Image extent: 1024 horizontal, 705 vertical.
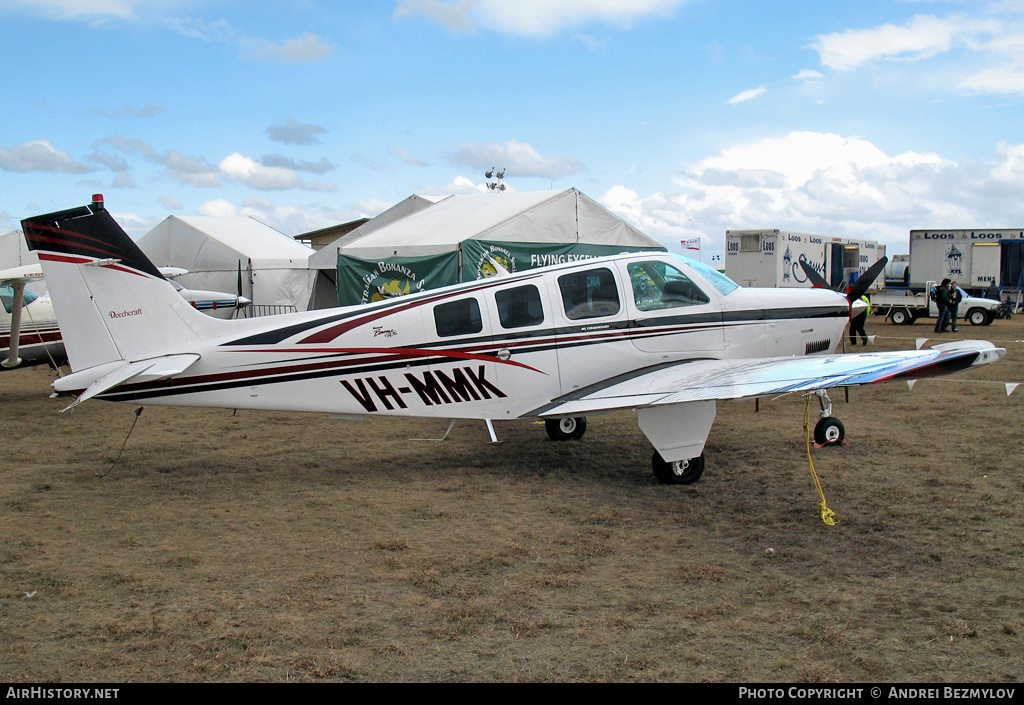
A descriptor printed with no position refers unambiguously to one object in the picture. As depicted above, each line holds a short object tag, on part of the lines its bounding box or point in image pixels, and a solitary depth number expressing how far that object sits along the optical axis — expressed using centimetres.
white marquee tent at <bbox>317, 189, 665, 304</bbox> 1625
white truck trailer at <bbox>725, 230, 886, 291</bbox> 2927
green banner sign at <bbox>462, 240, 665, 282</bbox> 1609
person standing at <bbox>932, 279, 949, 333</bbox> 2311
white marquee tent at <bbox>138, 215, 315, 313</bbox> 2250
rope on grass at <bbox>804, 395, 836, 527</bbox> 573
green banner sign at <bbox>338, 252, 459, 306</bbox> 1625
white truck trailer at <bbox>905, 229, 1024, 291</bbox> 3042
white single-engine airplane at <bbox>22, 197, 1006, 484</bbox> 693
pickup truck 2697
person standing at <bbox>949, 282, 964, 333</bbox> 2336
